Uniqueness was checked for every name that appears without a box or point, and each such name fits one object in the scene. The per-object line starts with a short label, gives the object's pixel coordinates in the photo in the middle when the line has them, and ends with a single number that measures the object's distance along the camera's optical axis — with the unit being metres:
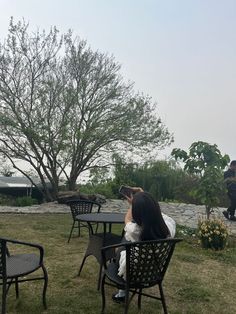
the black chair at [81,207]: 3.89
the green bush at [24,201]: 7.75
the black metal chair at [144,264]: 1.87
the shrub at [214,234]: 3.94
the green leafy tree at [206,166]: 4.40
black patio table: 2.70
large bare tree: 7.47
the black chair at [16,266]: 1.90
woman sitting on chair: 2.01
